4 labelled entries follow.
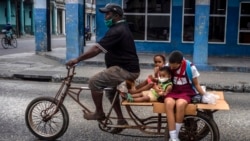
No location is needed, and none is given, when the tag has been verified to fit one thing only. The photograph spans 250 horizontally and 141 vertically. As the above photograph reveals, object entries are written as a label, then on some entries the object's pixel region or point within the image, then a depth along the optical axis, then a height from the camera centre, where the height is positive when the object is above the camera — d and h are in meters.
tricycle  4.73 -1.27
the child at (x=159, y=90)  4.85 -0.83
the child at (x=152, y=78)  5.22 -0.72
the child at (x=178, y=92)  4.65 -0.84
